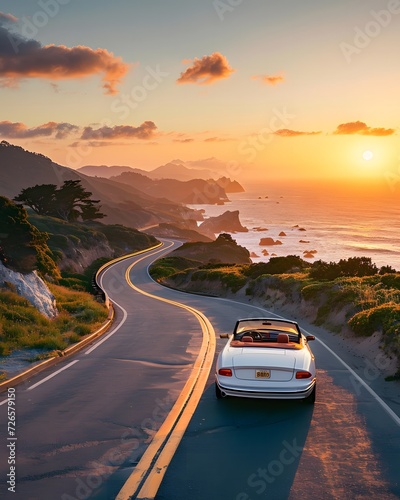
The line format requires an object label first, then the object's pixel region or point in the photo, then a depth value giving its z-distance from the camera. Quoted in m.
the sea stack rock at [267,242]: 152.12
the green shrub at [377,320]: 17.47
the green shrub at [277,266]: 47.12
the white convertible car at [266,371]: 9.27
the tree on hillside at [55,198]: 93.31
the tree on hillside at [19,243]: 24.78
